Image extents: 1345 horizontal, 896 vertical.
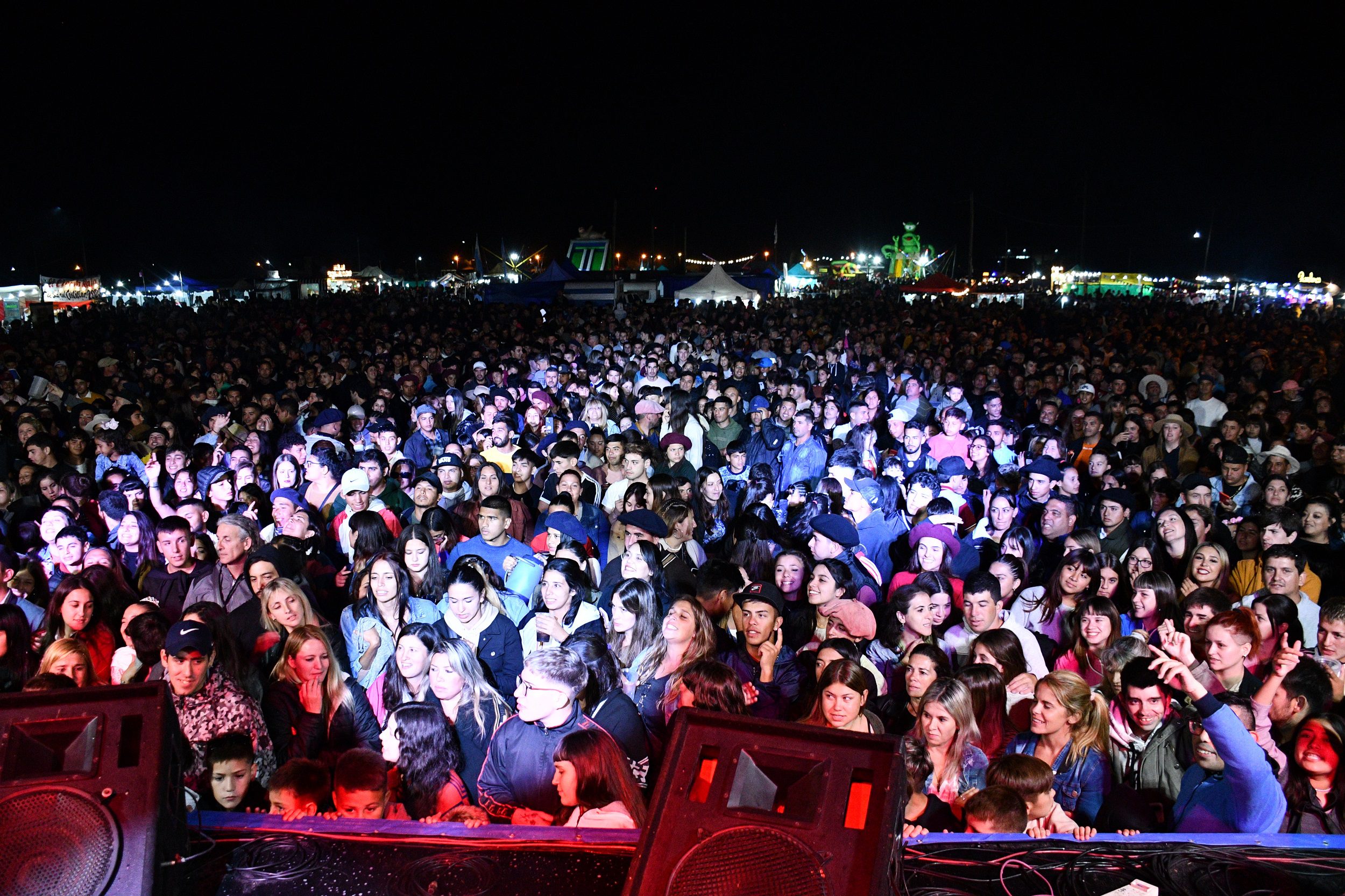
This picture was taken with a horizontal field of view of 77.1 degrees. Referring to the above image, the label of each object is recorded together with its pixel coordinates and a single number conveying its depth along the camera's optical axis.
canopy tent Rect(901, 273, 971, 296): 27.45
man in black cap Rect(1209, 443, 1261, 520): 6.10
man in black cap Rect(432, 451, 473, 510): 6.11
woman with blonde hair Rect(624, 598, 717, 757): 3.65
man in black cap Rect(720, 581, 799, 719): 3.82
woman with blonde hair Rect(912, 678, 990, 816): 2.99
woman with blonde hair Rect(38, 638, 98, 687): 3.42
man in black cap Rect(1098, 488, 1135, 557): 5.50
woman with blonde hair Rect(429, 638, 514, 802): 3.21
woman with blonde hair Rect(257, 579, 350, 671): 3.97
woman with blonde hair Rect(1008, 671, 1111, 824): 2.96
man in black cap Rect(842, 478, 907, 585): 5.70
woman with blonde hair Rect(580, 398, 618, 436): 8.46
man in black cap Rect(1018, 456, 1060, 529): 6.02
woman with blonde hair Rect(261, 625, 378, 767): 3.34
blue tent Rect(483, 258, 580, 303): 25.17
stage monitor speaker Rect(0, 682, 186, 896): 1.45
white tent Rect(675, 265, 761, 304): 26.86
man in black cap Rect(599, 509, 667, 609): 4.86
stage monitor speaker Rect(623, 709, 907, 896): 1.43
